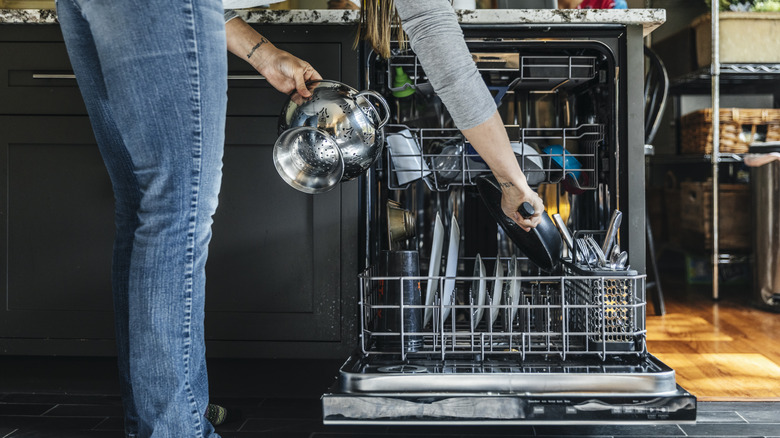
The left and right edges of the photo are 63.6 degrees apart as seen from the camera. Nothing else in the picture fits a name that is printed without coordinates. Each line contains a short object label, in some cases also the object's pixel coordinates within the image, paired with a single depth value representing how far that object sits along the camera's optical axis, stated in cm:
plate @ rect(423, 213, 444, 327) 127
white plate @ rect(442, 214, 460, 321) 131
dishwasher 98
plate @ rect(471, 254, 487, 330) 123
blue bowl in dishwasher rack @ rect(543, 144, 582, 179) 137
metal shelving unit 267
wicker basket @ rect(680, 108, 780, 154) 271
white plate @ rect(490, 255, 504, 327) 121
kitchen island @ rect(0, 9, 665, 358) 150
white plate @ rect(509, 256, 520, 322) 122
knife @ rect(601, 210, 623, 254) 117
